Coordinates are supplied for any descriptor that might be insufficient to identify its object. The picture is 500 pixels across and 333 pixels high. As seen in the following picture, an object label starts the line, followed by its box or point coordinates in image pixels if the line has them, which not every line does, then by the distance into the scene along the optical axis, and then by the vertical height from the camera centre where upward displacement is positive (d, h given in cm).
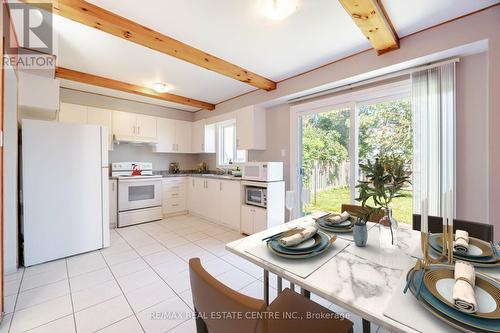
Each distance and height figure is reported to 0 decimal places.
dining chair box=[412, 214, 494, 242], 127 -40
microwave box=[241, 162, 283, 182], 315 -7
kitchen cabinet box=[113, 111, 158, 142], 401 +80
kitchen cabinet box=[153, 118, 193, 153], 461 +70
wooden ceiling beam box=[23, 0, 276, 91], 172 +128
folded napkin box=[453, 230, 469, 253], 99 -37
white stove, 376 -51
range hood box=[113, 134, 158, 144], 396 +55
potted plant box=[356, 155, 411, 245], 103 -8
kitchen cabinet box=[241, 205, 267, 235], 314 -81
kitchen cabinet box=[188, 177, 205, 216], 428 -59
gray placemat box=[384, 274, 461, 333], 56 -42
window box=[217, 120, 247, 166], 476 +49
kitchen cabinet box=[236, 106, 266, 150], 371 +69
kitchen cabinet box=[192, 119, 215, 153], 483 +68
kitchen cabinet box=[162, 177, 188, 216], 435 -59
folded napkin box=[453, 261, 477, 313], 57 -36
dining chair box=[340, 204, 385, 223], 167 -38
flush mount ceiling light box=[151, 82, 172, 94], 332 +129
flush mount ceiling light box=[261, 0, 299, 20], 165 +126
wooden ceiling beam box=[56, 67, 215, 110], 298 +133
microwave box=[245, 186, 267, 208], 318 -46
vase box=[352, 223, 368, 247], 108 -35
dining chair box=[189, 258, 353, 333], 55 -46
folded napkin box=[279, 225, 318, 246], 100 -35
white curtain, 208 +32
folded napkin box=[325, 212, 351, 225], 138 -35
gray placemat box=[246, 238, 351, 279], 85 -41
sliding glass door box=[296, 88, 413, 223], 250 +31
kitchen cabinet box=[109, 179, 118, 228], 370 -62
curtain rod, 212 +105
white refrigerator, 233 -26
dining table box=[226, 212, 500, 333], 60 -42
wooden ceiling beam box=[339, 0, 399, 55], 161 +122
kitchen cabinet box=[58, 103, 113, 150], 351 +91
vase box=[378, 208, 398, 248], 111 -34
